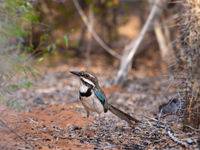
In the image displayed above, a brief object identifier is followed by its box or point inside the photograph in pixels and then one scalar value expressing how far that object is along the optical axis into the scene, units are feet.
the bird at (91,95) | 30.63
